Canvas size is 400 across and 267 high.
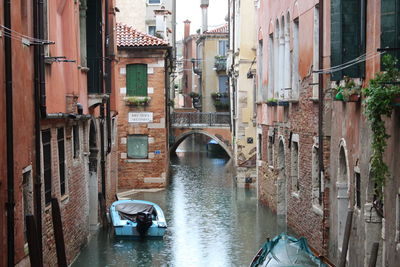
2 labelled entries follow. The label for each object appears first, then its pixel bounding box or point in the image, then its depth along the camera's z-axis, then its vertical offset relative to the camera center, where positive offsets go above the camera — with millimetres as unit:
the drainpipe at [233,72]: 31453 +1118
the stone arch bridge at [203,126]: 37844 -1322
